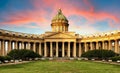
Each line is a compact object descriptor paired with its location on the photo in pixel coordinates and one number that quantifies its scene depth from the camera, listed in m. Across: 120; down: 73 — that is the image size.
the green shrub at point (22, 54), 37.52
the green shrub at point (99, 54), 38.40
